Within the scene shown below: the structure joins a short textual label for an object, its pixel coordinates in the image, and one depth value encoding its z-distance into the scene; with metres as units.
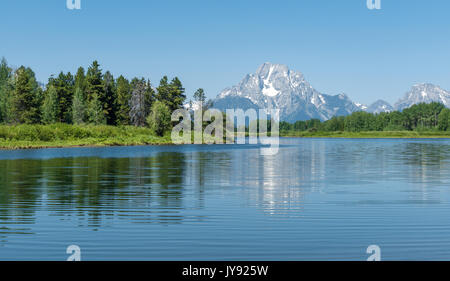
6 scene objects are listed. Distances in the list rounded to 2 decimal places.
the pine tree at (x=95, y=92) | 145.50
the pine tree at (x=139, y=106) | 181.62
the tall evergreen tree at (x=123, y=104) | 182.80
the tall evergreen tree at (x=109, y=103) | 160.96
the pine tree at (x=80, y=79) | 166.71
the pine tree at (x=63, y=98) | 152.00
